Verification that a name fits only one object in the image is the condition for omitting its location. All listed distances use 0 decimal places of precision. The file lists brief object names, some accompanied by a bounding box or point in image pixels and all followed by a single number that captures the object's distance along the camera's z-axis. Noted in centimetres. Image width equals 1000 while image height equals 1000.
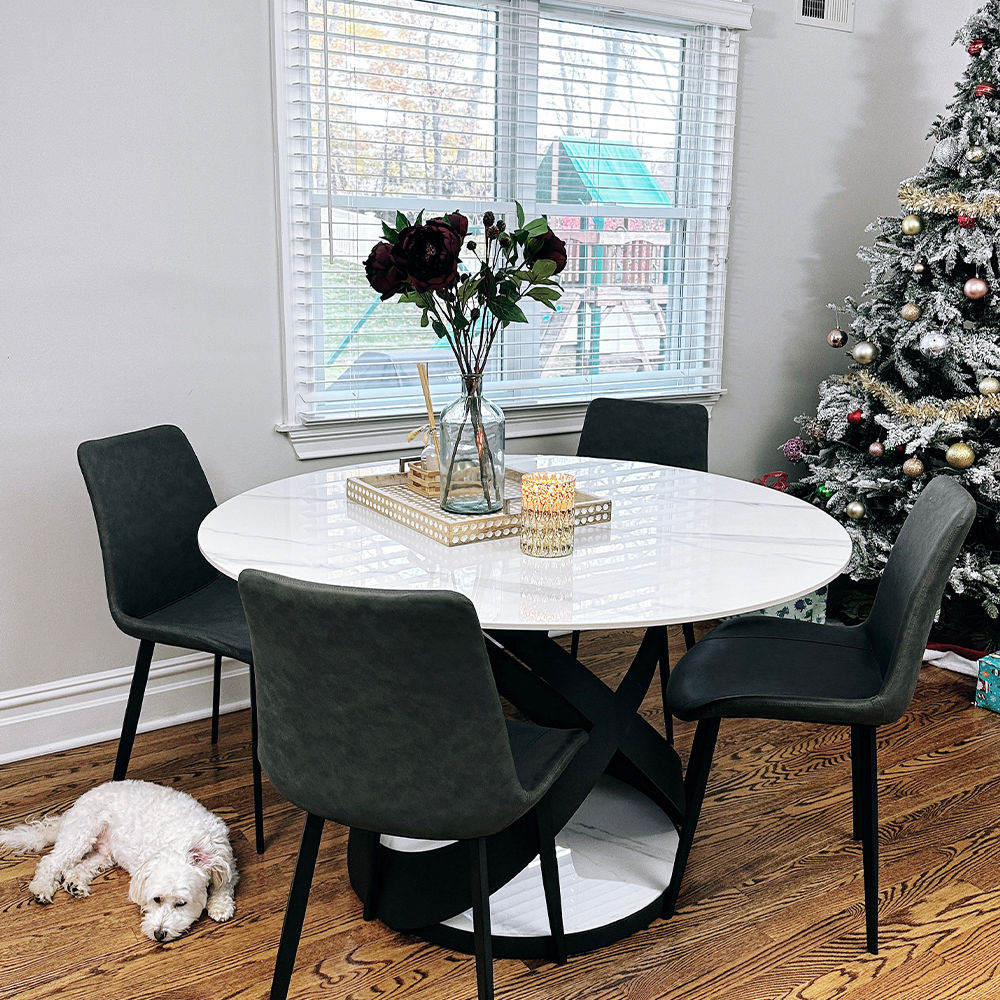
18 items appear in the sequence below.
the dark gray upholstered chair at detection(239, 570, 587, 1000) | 131
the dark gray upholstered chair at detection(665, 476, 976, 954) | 173
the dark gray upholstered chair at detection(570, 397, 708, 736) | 292
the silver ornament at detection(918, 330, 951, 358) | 311
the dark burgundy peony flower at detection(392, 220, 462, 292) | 175
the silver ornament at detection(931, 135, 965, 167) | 314
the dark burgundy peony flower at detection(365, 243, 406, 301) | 181
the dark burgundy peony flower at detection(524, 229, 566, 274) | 188
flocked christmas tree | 310
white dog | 192
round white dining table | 165
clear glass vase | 196
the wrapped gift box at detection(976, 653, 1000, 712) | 295
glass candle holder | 177
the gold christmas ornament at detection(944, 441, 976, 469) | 310
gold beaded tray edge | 189
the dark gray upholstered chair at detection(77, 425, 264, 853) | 215
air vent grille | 353
